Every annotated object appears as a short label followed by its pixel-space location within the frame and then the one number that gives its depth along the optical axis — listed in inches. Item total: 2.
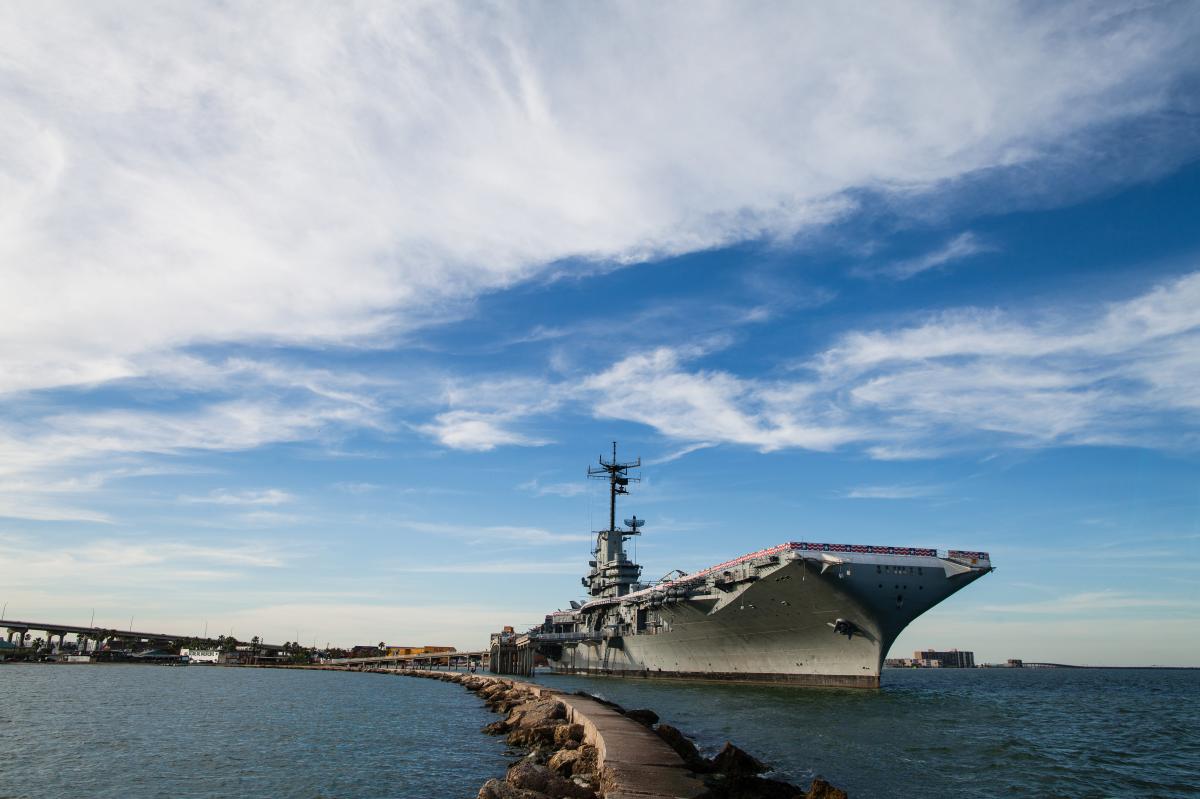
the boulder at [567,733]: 669.3
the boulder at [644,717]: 784.3
